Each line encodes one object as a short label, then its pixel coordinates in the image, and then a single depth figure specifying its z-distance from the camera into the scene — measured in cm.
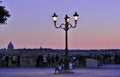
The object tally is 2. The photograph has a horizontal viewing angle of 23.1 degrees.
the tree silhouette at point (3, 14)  1546
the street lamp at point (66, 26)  2122
